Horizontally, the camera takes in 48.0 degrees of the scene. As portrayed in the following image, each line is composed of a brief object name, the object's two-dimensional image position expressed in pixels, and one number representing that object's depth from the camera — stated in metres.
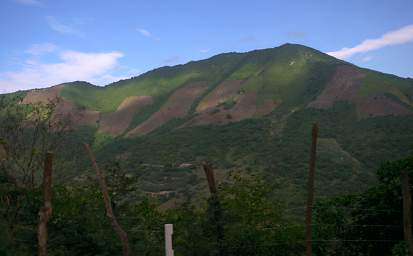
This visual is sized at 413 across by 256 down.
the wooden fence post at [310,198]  11.97
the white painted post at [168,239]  8.93
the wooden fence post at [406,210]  11.21
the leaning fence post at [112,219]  13.21
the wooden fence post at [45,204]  12.23
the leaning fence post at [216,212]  14.76
